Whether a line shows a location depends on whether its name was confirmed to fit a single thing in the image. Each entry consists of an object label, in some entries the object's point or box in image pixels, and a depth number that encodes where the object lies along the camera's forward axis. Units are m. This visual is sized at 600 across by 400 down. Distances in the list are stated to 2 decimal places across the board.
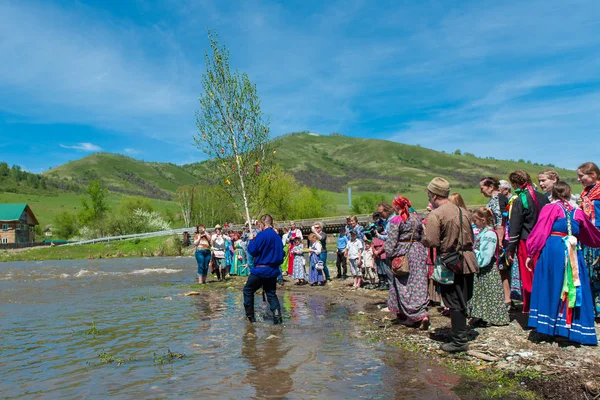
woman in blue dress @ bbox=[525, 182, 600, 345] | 5.46
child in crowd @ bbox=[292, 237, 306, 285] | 15.31
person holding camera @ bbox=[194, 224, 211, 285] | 15.00
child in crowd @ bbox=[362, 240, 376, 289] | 13.31
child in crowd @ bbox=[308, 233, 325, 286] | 14.55
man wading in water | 8.52
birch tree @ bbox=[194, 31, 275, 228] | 20.64
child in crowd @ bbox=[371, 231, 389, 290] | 10.45
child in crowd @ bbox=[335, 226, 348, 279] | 15.46
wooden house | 78.56
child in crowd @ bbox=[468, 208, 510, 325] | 6.98
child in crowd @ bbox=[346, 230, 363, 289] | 13.26
